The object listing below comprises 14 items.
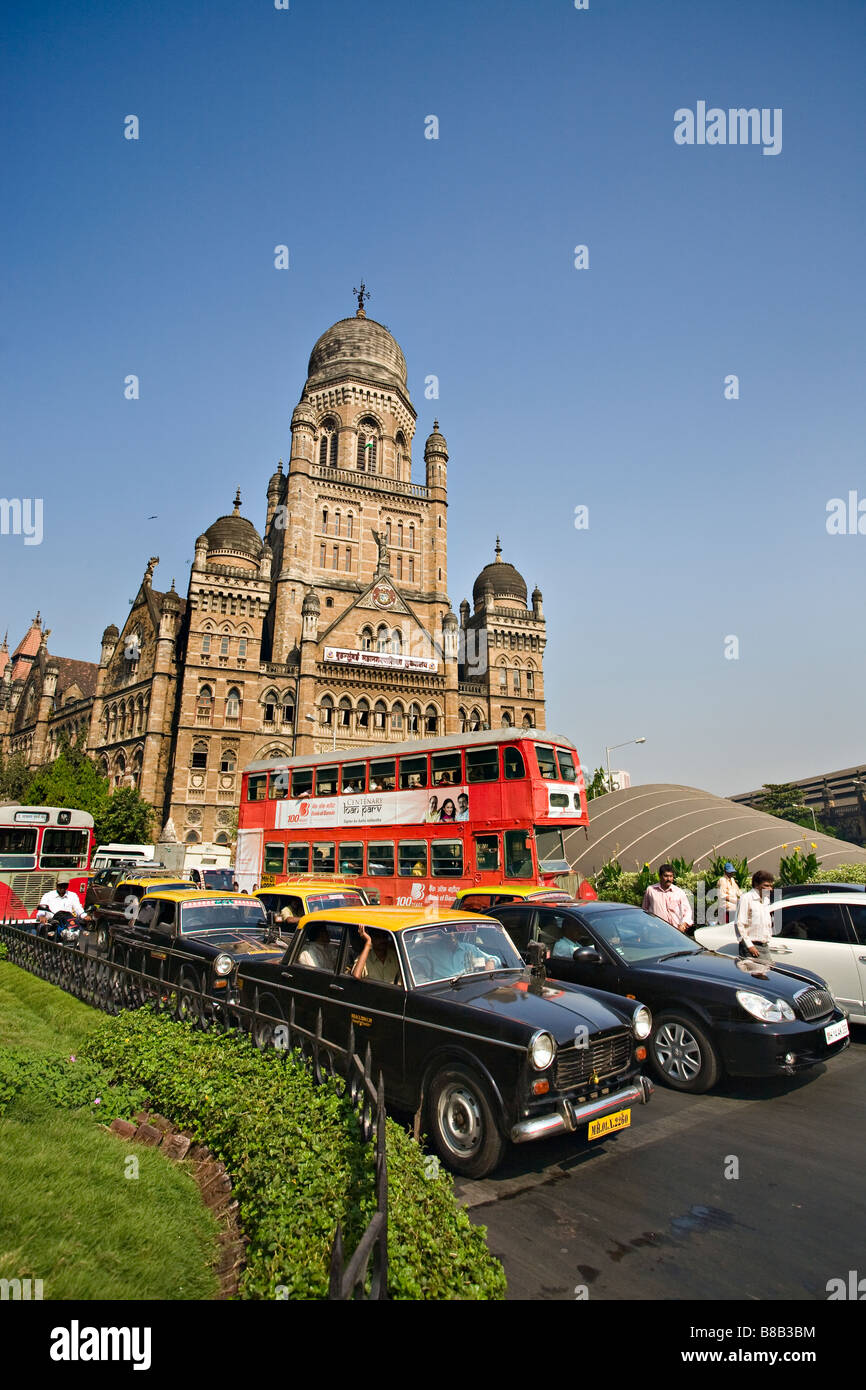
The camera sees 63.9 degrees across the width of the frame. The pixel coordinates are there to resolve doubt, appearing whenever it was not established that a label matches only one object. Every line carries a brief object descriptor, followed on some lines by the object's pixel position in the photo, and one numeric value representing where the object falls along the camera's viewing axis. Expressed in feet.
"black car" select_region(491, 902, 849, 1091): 23.48
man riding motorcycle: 46.73
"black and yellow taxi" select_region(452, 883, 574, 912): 38.29
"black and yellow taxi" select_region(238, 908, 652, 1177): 17.71
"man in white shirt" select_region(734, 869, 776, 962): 32.27
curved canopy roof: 104.52
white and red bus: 68.44
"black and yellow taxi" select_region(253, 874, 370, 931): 43.29
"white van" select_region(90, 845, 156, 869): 114.72
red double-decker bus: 55.52
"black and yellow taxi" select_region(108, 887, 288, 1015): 32.58
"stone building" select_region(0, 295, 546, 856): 151.43
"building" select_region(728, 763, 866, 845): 295.07
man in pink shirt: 37.81
